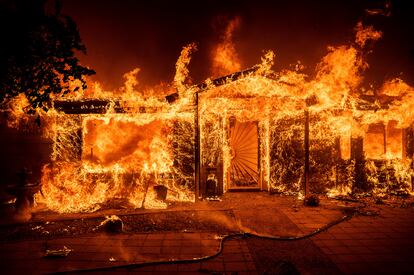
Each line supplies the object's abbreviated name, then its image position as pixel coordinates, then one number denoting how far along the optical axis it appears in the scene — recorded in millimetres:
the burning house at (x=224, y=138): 12219
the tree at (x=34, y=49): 5031
